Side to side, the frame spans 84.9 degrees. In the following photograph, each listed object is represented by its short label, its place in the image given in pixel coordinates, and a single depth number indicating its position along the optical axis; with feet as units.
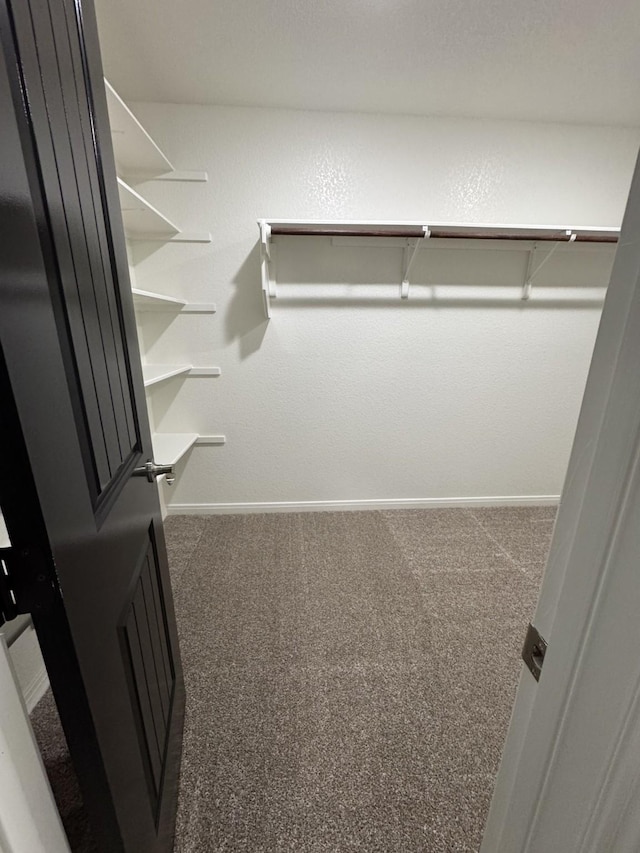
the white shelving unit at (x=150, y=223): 5.22
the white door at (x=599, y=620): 1.16
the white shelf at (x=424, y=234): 6.21
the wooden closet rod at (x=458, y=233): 6.20
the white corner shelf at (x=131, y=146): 4.67
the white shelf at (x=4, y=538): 2.51
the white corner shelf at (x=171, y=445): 6.69
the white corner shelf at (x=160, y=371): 6.17
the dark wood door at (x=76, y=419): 1.36
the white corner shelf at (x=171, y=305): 6.35
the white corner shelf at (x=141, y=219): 5.17
